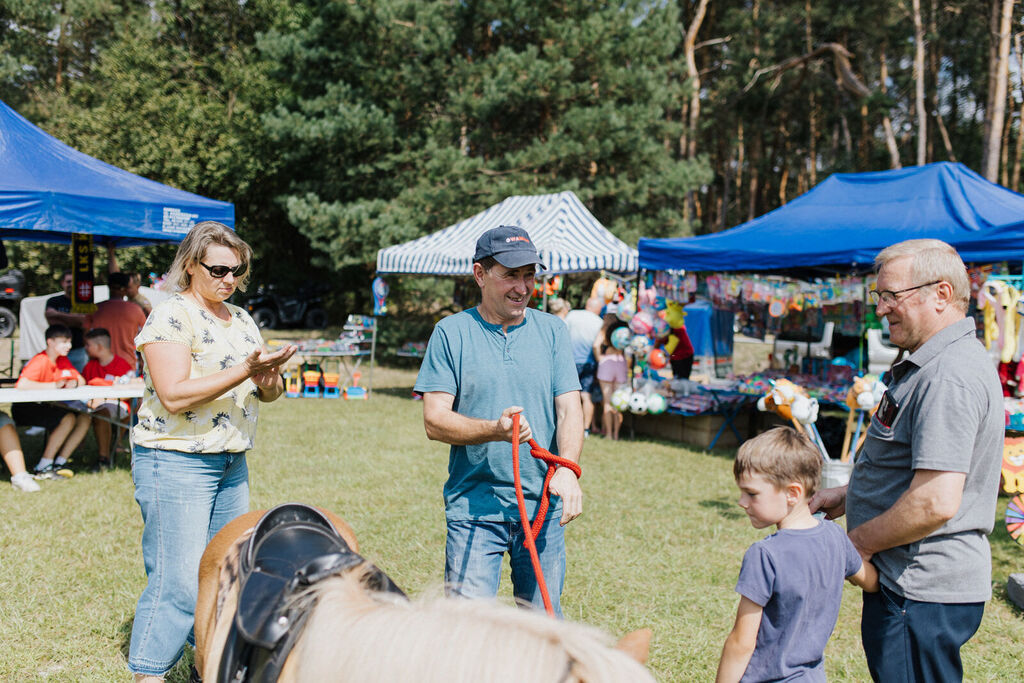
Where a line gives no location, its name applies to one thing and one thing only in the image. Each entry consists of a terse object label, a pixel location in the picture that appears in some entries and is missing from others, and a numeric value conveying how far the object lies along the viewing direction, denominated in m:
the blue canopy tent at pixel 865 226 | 6.39
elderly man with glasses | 1.71
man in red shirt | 6.96
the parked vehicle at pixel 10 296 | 16.30
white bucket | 5.48
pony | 1.20
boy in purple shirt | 1.70
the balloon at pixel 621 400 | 8.00
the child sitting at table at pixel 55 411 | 5.96
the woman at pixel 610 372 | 8.50
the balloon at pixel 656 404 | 7.98
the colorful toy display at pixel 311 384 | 11.21
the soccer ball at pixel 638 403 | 7.90
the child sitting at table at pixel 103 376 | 6.40
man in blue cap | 2.24
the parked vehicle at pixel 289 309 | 21.66
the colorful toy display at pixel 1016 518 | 3.81
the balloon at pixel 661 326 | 8.48
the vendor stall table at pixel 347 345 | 11.42
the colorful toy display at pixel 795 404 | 5.68
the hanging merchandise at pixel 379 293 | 12.23
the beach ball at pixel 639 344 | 8.24
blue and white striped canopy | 9.51
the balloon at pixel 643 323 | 8.26
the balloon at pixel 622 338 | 8.34
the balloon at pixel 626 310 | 8.61
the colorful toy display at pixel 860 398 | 5.66
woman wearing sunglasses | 2.42
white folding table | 5.54
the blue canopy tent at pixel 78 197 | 5.58
